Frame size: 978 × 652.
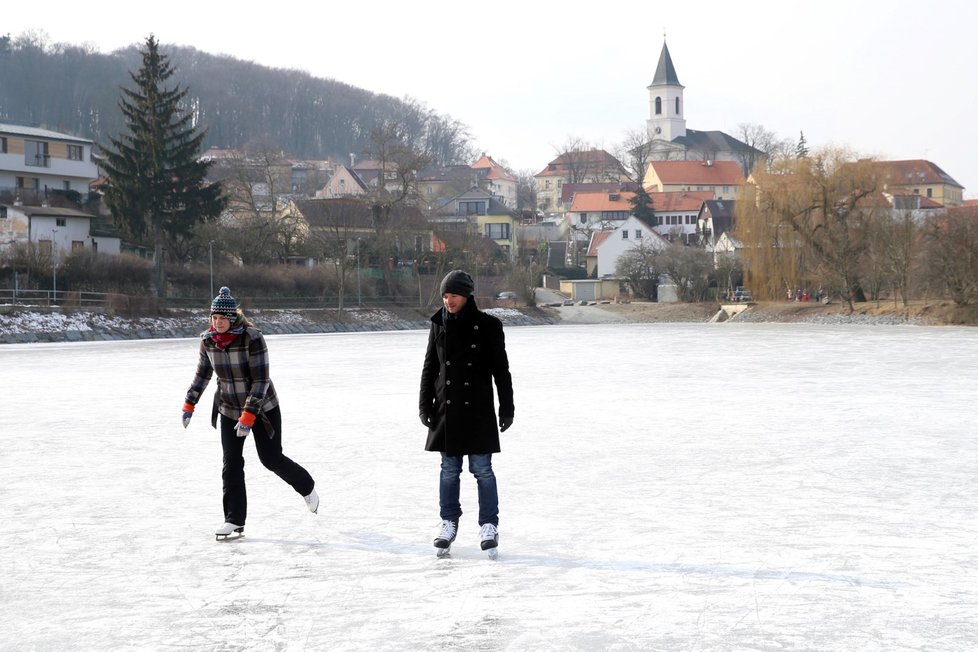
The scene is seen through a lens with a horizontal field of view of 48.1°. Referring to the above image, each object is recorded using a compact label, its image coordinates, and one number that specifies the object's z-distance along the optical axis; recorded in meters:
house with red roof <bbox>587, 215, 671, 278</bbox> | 77.62
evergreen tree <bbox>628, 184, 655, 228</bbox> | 91.62
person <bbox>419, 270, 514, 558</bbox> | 5.73
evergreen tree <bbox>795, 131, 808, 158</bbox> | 117.84
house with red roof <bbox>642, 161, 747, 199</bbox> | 123.50
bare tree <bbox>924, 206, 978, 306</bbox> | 40.94
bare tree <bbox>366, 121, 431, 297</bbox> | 54.53
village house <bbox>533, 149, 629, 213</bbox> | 133.25
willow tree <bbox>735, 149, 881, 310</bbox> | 46.44
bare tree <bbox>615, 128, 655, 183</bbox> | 129.75
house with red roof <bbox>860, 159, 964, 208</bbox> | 121.06
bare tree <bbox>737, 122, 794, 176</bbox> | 140.29
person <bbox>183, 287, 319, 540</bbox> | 6.08
